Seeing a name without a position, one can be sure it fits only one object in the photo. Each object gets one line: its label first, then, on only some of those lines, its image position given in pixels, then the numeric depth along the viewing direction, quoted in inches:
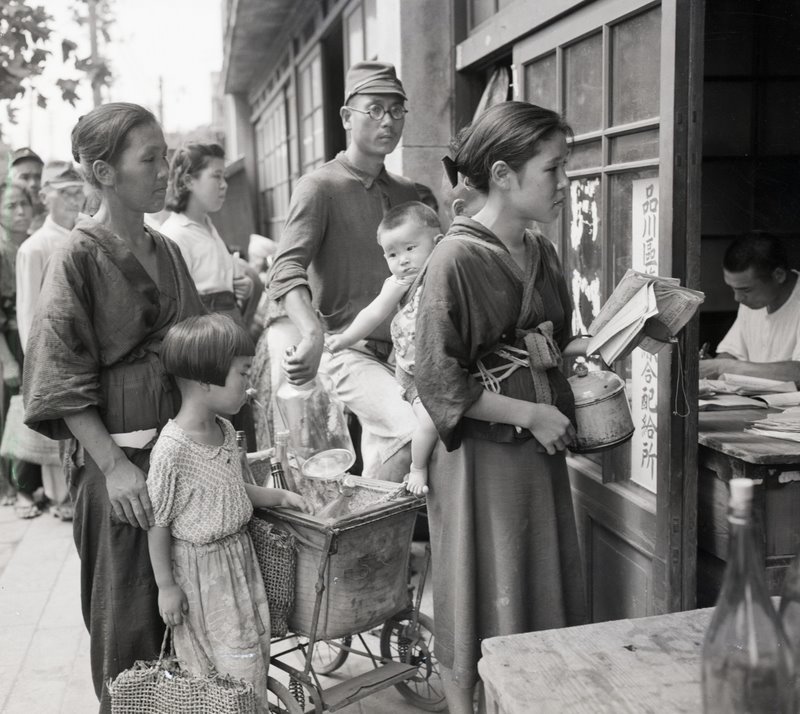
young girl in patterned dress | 103.0
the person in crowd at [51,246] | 211.8
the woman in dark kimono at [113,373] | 101.9
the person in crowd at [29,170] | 257.9
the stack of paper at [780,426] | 113.5
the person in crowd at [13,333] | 245.4
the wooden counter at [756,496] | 106.0
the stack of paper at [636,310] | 93.4
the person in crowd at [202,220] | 188.2
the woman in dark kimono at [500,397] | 97.7
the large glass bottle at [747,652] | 50.7
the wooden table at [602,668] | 58.7
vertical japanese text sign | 118.3
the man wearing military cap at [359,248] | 145.7
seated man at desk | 180.4
